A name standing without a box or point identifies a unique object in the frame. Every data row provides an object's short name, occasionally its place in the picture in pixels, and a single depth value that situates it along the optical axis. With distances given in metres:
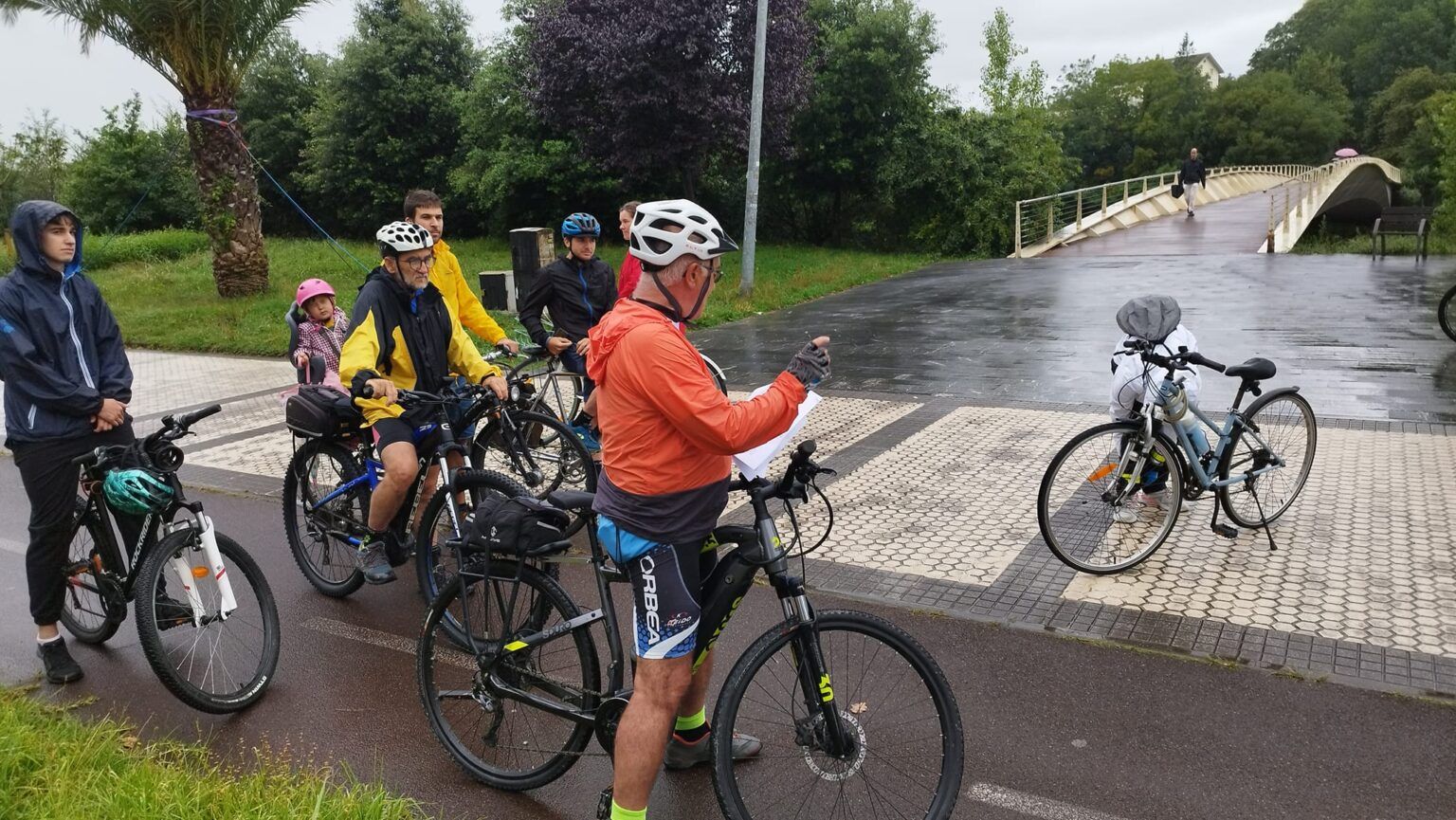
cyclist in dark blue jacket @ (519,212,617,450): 6.98
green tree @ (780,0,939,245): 25.52
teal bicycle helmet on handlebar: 3.99
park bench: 18.86
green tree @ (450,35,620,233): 24.58
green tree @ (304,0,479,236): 28.55
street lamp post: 15.94
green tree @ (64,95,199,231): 38.62
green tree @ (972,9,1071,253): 26.80
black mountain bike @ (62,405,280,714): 3.87
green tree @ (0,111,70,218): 39.38
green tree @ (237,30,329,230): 34.81
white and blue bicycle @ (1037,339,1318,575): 4.93
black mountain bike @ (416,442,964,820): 2.73
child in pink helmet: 6.38
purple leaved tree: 19.08
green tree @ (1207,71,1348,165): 68.81
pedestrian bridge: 24.03
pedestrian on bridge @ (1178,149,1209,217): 31.55
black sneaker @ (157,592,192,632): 3.87
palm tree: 15.36
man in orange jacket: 2.52
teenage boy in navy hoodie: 4.08
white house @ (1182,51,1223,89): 107.38
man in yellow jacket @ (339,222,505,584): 4.57
